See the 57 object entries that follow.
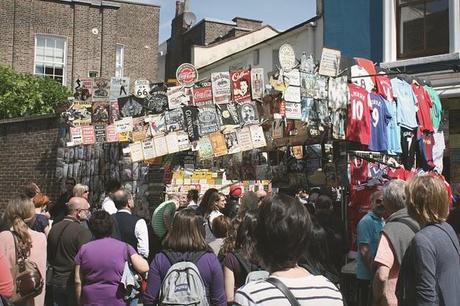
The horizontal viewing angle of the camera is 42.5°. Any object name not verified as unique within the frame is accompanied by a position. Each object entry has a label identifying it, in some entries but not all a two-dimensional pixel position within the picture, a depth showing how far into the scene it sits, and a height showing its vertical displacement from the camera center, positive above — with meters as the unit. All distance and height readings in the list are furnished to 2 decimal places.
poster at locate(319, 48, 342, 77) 8.28 +1.56
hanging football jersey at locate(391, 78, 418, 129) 8.85 +1.07
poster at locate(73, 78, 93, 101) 10.55 +1.46
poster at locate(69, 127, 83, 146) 10.22 +0.58
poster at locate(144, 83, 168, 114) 9.37 +1.13
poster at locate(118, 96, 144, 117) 9.64 +1.07
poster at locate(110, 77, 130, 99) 10.34 +1.47
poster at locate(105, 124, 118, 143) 9.84 +0.63
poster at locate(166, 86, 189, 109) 9.16 +1.16
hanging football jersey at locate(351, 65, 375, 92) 8.41 +1.36
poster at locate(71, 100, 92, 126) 10.41 +1.04
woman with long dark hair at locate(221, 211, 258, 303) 4.82 -0.76
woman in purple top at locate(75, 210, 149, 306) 5.17 -0.84
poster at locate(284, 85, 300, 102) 8.09 +1.08
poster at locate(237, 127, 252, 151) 8.80 +0.51
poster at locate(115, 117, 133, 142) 9.65 +0.71
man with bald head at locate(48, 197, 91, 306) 6.04 -0.82
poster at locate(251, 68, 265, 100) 8.73 +1.27
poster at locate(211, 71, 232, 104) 8.88 +1.28
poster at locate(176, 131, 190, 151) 9.05 +0.47
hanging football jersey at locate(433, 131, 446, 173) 9.38 +0.38
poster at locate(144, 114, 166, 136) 9.21 +0.74
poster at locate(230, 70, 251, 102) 8.79 +1.30
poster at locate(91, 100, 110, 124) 10.27 +1.01
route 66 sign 9.55 +1.35
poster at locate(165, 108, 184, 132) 9.10 +0.80
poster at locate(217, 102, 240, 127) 8.83 +0.87
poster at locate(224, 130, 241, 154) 8.84 +0.45
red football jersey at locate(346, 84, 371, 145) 8.17 +0.80
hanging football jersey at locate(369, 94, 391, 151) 8.39 +0.70
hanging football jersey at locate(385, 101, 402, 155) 8.67 +0.62
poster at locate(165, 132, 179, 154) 9.07 +0.43
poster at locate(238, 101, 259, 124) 8.79 +0.88
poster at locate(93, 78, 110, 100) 10.46 +1.46
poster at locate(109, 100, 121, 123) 10.06 +1.04
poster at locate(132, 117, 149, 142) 9.41 +0.68
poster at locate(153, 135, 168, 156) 9.12 +0.41
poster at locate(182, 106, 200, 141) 9.01 +0.76
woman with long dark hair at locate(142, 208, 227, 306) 4.57 -0.69
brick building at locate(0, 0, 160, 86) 25.88 +6.02
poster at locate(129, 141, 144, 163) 9.32 +0.30
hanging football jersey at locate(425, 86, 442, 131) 9.59 +1.06
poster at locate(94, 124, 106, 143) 10.14 +0.67
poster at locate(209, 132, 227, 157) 8.90 +0.44
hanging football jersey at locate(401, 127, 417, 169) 8.98 +0.41
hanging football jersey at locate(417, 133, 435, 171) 9.09 +0.34
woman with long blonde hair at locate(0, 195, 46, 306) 5.22 -0.61
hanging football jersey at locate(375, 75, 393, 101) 8.62 +1.27
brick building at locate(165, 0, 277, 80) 31.80 +7.73
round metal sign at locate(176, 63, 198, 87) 9.26 +1.50
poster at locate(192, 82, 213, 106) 9.02 +1.18
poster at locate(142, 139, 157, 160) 9.23 +0.35
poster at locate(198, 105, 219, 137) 8.93 +0.79
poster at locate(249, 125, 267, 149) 8.76 +0.54
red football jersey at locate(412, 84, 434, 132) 9.12 +1.02
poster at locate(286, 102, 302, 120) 8.11 +0.86
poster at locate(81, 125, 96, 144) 10.18 +0.62
